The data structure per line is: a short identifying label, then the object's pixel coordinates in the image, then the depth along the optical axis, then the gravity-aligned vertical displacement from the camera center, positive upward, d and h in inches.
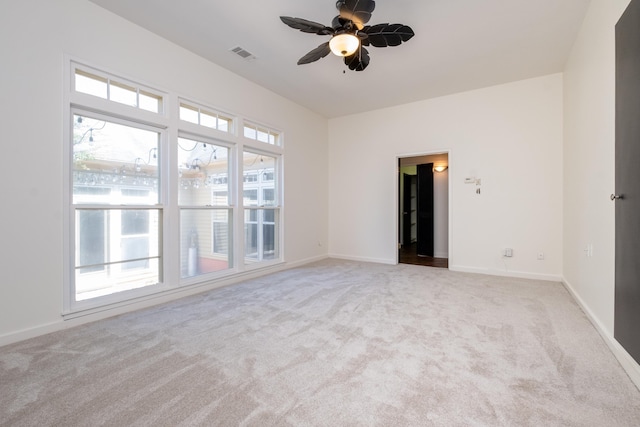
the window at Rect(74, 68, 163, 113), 106.0 +52.4
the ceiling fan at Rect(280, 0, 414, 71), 86.3 +64.6
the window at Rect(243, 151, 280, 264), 174.1 +2.4
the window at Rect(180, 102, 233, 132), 138.9 +52.6
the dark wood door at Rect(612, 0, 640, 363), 67.5 +7.9
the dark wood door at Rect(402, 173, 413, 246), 307.1 +2.2
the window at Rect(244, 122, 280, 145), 172.6 +53.7
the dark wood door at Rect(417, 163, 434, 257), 253.1 +1.7
